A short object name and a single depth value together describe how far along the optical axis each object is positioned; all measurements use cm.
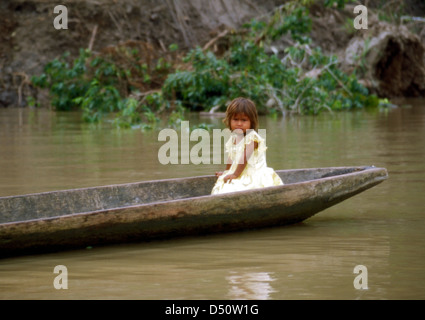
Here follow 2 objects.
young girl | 1014
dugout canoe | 833
